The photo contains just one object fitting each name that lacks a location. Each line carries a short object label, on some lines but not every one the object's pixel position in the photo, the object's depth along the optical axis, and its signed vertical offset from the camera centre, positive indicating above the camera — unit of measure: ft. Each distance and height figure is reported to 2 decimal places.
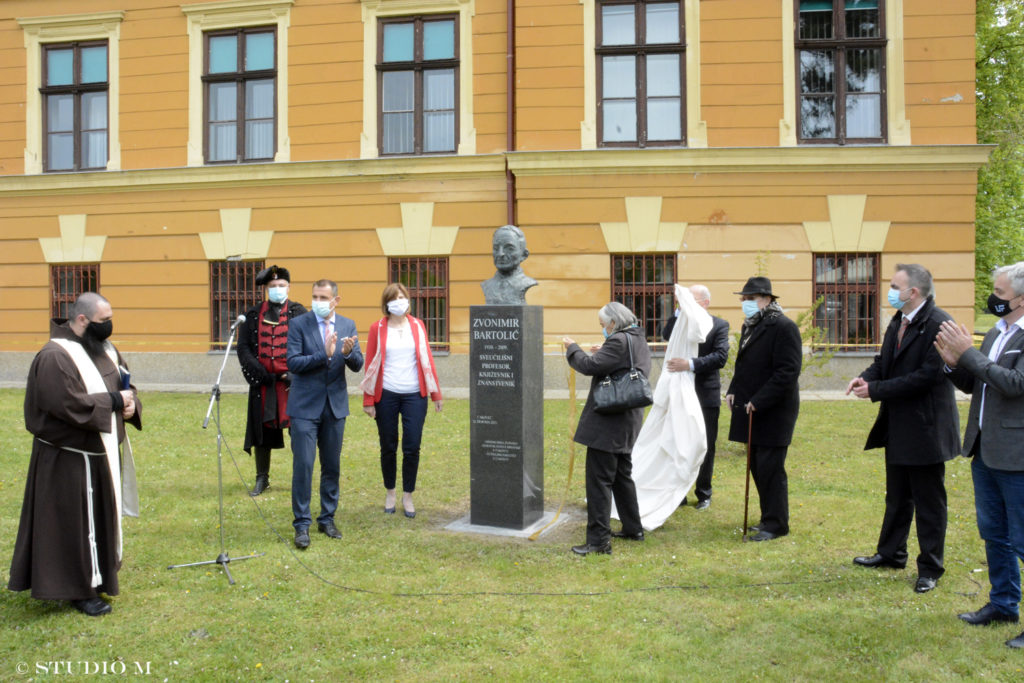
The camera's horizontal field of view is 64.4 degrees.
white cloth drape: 21.08 -2.44
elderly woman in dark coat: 18.16 -1.89
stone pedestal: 20.16 -1.72
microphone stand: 16.60 -4.54
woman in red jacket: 21.16 -0.86
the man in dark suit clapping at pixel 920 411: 15.85 -1.32
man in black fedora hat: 19.12 -1.26
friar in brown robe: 14.44 -2.37
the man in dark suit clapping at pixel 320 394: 19.21 -1.16
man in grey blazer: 13.25 -1.43
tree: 57.31 +18.67
